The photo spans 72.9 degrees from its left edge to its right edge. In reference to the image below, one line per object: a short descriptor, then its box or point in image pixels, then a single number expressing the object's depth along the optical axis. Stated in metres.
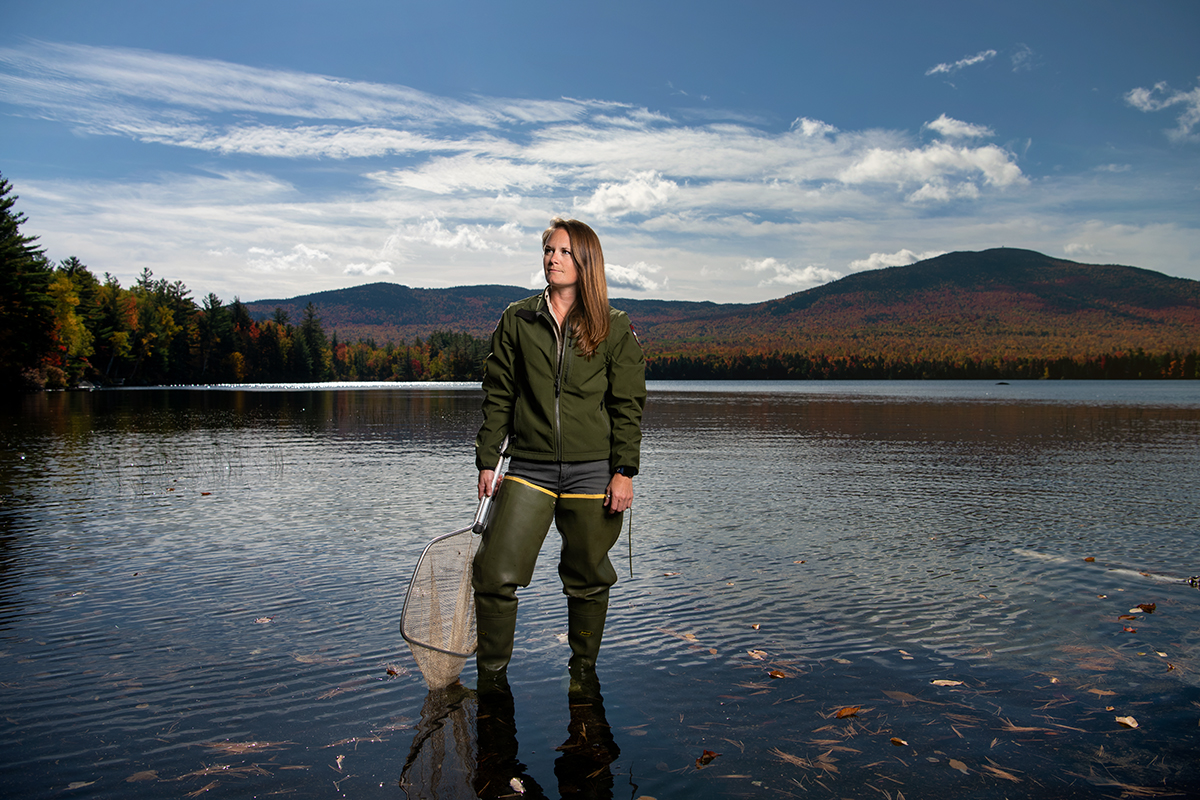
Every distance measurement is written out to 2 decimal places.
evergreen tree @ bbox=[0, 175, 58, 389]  56.56
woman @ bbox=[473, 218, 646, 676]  4.68
